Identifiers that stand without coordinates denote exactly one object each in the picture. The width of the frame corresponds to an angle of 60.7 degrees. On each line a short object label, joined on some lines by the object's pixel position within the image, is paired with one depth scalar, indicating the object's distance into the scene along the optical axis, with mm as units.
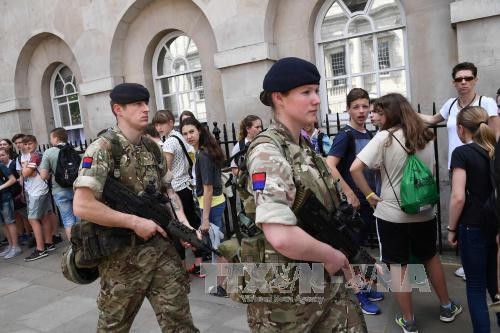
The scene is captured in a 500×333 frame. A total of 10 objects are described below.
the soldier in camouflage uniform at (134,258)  2695
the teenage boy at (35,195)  6465
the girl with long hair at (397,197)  3211
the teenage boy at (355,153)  3811
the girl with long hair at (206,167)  4398
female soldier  1749
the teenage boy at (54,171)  6059
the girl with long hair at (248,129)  4793
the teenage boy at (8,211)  6641
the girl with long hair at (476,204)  2912
